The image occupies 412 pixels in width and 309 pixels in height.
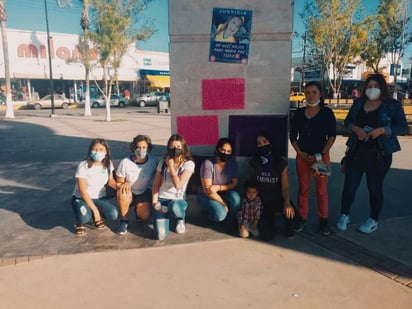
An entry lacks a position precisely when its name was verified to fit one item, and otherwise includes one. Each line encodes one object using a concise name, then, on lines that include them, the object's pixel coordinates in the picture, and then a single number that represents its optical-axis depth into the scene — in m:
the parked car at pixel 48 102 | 32.84
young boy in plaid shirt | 3.78
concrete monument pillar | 4.14
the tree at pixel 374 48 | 25.11
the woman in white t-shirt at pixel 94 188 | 3.87
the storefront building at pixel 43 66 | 33.62
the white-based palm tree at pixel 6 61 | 20.33
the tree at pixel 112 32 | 17.55
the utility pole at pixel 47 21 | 22.86
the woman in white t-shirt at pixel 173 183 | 3.79
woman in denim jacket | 3.63
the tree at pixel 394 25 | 22.95
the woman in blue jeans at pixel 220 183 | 3.89
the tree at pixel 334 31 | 20.56
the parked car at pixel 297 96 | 30.80
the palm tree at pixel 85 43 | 20.78
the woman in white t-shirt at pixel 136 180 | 3.91
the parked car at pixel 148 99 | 35.88
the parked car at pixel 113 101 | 35.84
